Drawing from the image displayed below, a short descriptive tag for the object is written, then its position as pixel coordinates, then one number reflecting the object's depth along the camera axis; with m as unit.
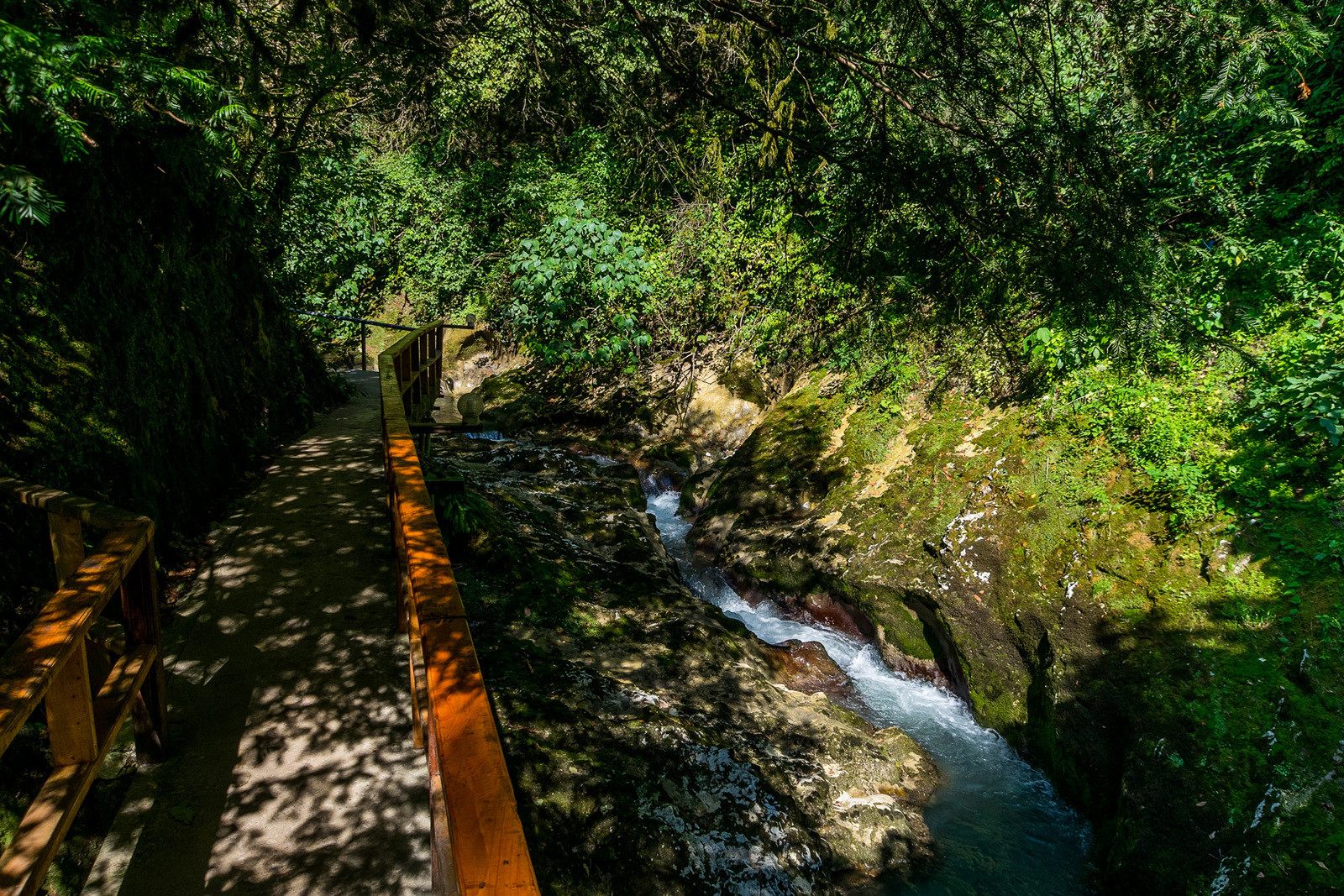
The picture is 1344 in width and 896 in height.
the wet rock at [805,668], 6.73
